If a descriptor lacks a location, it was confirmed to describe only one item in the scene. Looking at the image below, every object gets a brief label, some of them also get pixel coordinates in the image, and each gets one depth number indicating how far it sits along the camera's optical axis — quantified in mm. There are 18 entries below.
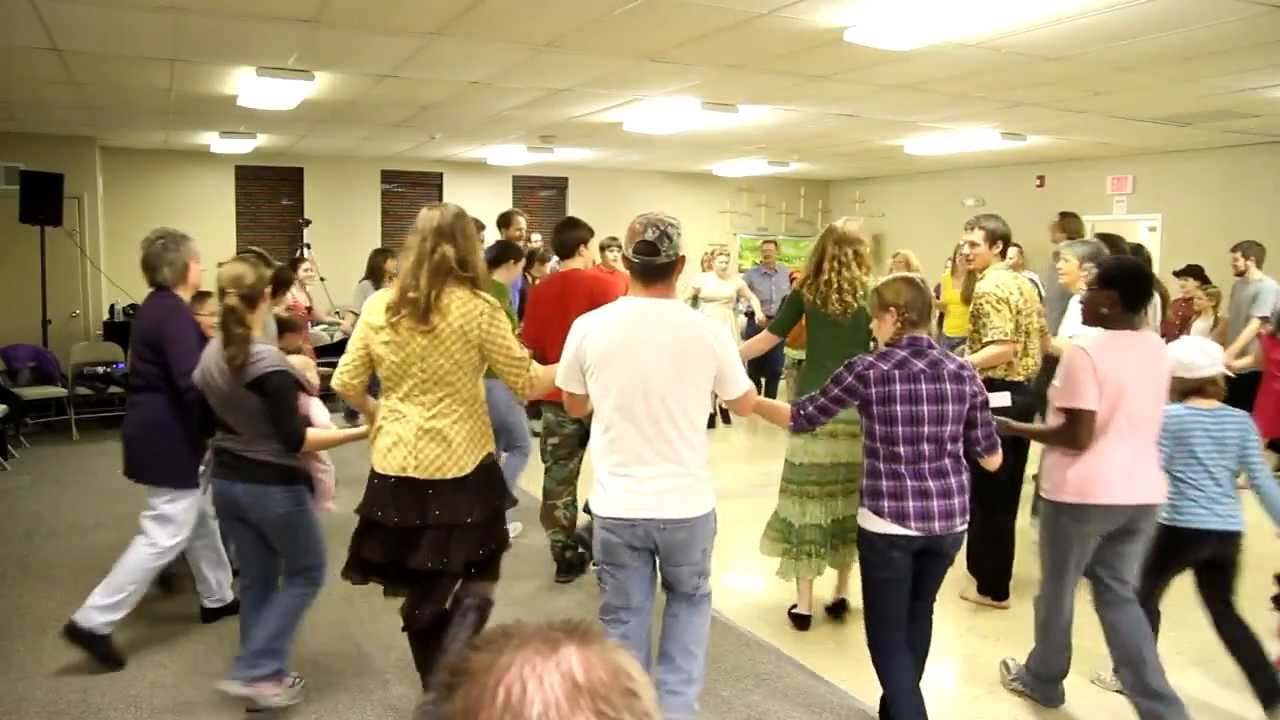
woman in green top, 3318
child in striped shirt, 2748
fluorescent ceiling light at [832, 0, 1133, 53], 4012
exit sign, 10180
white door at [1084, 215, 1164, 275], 9953
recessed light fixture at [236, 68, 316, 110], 5668
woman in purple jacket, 3250
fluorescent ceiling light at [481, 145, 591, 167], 10219
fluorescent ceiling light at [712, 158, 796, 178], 11531
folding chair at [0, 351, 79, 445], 7199
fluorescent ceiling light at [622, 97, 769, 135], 6906
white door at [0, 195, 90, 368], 8703
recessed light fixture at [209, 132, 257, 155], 8969
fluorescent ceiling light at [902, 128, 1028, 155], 8633
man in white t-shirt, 2400
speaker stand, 8438
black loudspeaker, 7988
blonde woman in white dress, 7887
